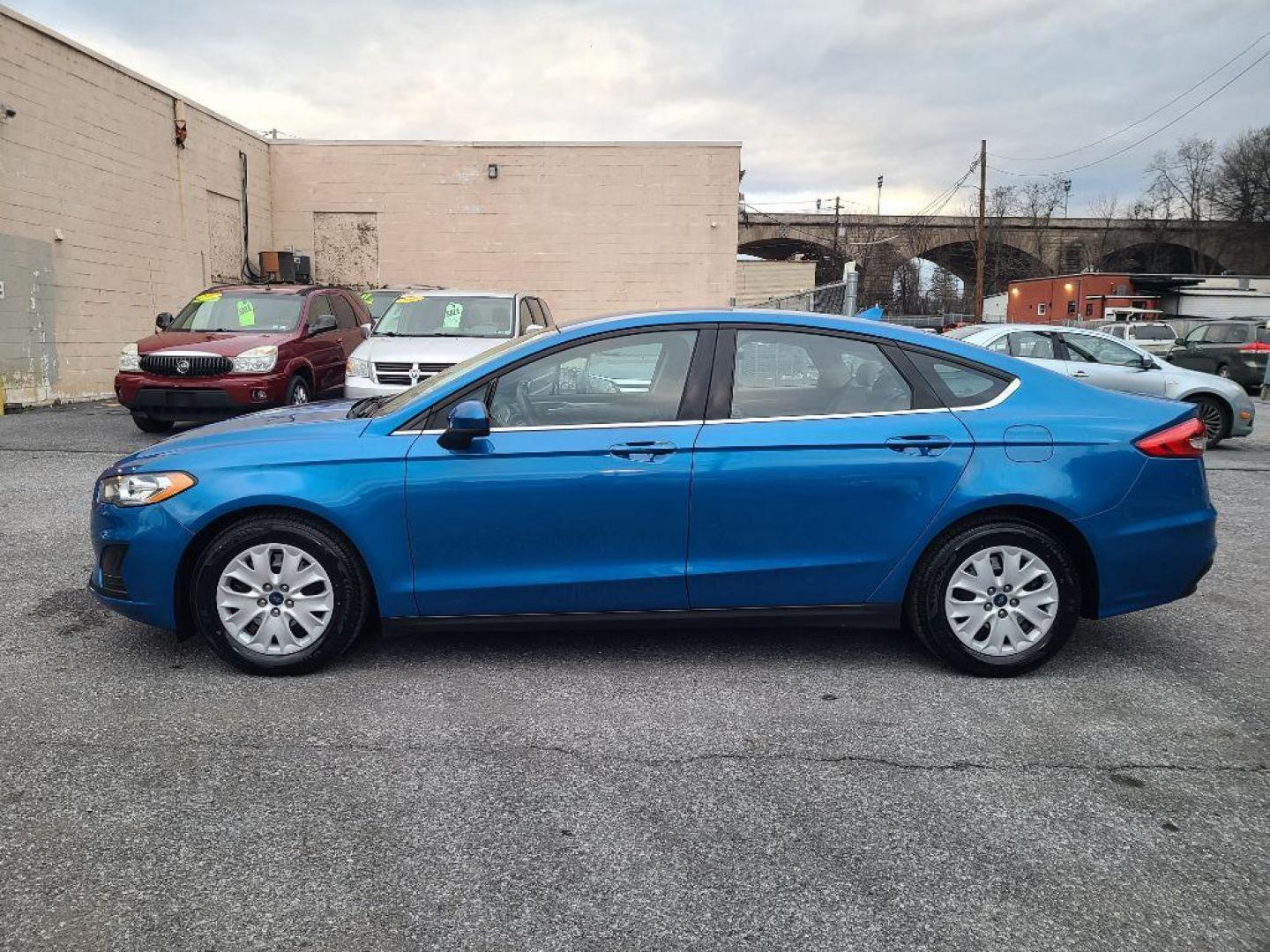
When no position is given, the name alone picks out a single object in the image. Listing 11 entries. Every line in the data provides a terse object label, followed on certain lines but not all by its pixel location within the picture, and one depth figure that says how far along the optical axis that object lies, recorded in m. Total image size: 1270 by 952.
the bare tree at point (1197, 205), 64.44
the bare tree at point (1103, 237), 63.44
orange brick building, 39.12
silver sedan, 11.48
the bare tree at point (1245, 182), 61.34
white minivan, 9.50
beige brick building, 19.39
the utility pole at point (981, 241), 38.88
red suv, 10.36
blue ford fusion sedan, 3.89
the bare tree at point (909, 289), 74.36
